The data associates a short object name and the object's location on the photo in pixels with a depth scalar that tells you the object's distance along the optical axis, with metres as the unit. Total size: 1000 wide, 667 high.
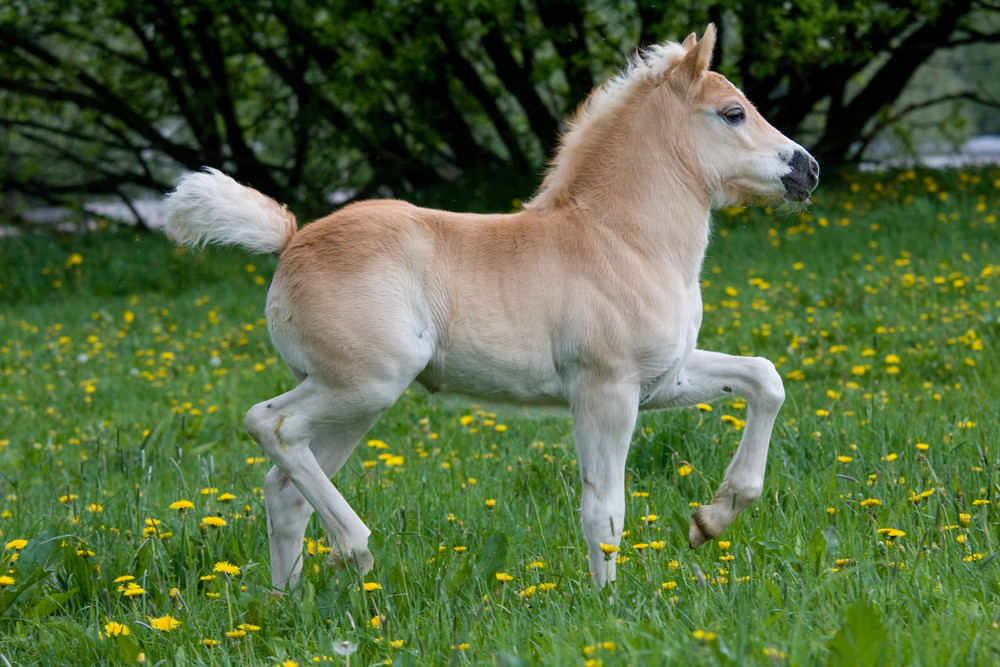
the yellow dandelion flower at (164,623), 5.96
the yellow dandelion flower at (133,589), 6.31
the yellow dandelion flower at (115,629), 5.94
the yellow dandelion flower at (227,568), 6.20
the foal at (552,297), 6.73
